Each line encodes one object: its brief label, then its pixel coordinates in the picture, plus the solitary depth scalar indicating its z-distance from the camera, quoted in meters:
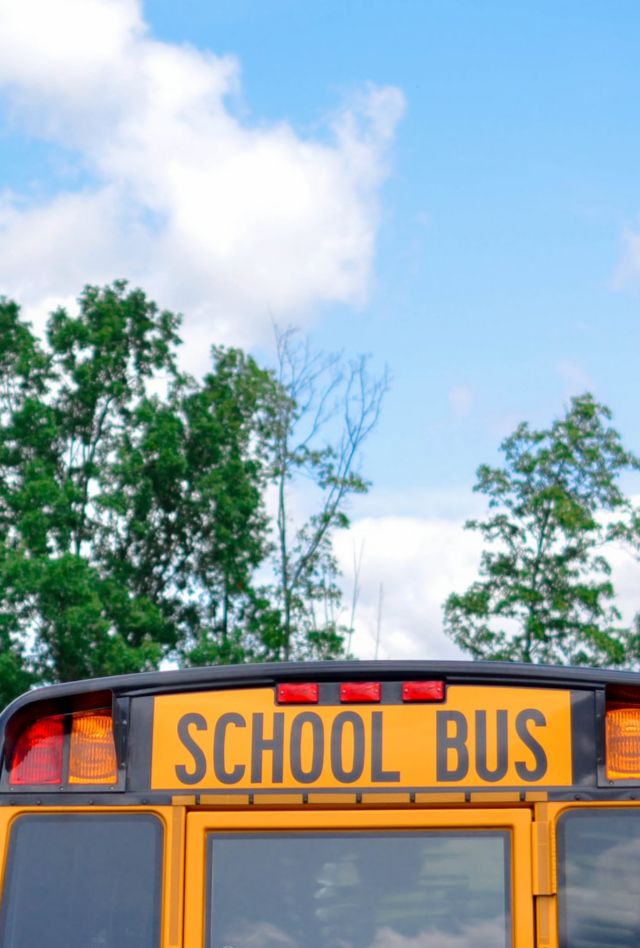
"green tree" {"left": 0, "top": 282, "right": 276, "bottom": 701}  33.16
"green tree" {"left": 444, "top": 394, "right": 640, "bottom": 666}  35.62
